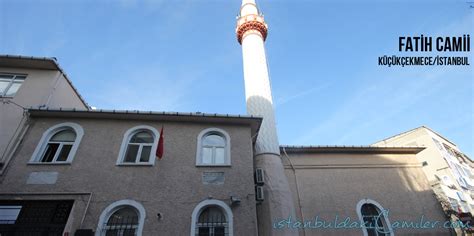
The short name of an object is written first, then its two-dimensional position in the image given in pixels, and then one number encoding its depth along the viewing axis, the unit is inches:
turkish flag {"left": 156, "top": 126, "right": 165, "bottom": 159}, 351.7
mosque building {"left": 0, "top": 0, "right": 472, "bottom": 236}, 316.5
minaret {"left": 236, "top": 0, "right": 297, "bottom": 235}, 403.5
